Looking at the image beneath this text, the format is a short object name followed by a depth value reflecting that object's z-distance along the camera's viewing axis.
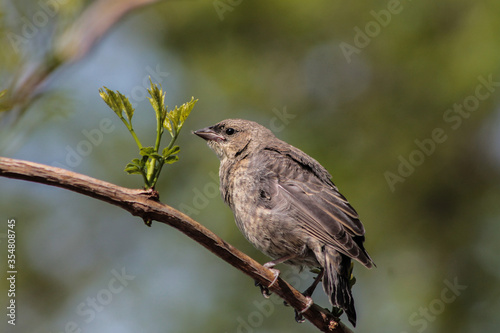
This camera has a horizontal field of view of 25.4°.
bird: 7.79
